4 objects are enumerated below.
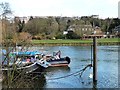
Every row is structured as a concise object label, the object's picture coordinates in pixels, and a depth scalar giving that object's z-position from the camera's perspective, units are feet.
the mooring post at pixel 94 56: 60.80
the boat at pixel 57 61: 102.30
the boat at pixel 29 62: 40.15
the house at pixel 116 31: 348.38
